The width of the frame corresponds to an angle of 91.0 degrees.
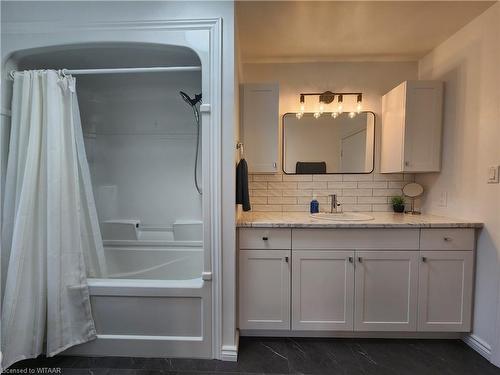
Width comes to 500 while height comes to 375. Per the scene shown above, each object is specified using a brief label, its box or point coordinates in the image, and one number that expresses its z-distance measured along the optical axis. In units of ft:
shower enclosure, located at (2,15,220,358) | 8.24
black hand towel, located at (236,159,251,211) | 6.06
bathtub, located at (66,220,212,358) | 5.63
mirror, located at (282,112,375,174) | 8.07
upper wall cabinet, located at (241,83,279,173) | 7.32
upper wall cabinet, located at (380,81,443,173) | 7.04
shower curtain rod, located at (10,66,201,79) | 5.58
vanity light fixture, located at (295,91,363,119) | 8.04
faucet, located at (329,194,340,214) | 7.58
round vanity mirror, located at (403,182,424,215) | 7.92
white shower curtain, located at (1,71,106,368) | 5.31
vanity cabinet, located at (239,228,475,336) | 6.05
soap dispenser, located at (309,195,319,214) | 7.91
